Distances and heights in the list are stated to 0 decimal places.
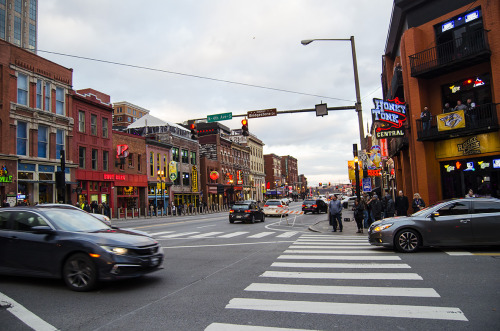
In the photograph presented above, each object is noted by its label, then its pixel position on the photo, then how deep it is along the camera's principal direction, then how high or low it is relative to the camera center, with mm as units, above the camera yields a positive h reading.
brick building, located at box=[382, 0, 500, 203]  16938 +4893
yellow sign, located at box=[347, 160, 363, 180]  30506 +2139
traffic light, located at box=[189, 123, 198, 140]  19031 +3625
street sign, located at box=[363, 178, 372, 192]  21780 +423
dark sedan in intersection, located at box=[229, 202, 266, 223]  25220 -1042
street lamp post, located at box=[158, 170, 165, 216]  45275 +2566
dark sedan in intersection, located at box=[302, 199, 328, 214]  37594 -1209
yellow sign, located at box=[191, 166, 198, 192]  57562 +3333
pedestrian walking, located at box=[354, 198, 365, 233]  16828 -1003
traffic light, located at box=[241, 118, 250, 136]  18094 +3585
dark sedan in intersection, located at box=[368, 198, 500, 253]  9797 -1068
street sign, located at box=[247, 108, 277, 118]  17359 +3980
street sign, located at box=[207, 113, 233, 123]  18219 +4111
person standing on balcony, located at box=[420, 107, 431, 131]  18750 +3581
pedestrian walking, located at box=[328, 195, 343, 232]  17266 -821
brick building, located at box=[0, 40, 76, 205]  28062 +7082
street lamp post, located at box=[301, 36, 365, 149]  16438 +4459
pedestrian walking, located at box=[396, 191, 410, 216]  16109 -649
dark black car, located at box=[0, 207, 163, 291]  6535 -805
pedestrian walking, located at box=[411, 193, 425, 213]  15008 -600
